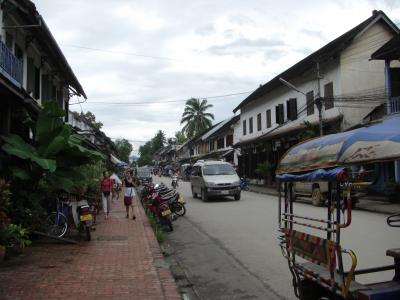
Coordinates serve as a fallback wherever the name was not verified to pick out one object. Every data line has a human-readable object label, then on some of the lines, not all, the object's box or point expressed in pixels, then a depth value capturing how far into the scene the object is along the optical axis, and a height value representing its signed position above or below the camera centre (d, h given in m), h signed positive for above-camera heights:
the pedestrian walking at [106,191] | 16.38 -0.24
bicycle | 10.95 -0.85
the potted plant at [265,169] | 34.75 +0.90
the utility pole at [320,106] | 23.45 +3.57
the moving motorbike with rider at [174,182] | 37.06 +0.06
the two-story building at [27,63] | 10.63 +4.22
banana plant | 9.72 +0.67
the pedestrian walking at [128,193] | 16.20 -0.31
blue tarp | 4.57 +0.06
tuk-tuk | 4.37 -0.20
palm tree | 78.69 +10.42
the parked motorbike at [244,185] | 35.34 -0.23
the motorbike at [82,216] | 11.08 -0.73
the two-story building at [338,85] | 26.42 +5.61
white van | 23.33 +0.11
